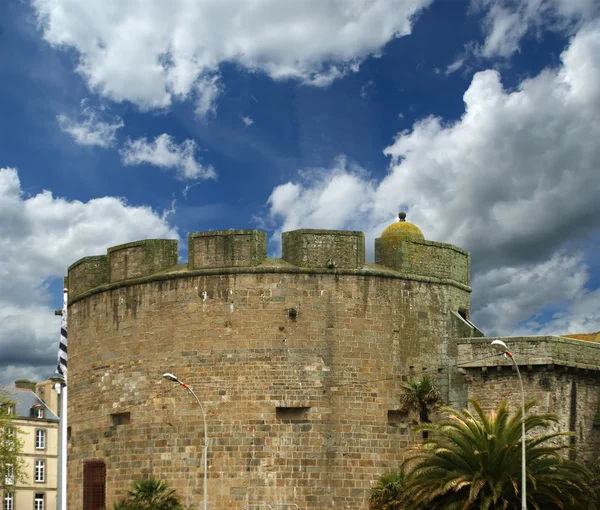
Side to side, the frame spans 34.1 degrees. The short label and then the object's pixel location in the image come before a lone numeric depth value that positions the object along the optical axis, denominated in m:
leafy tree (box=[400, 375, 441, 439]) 27.91
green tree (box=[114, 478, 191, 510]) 26.88
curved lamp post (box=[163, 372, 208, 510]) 25.15
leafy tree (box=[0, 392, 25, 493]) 38.03
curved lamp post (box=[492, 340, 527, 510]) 21.33
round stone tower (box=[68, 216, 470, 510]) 27.05
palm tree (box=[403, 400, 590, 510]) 23.28
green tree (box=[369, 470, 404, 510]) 26.19
